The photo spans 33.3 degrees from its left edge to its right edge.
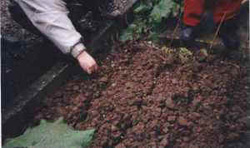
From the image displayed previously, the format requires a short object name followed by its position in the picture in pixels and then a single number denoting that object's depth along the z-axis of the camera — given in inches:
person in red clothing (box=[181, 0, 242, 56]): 133.8
